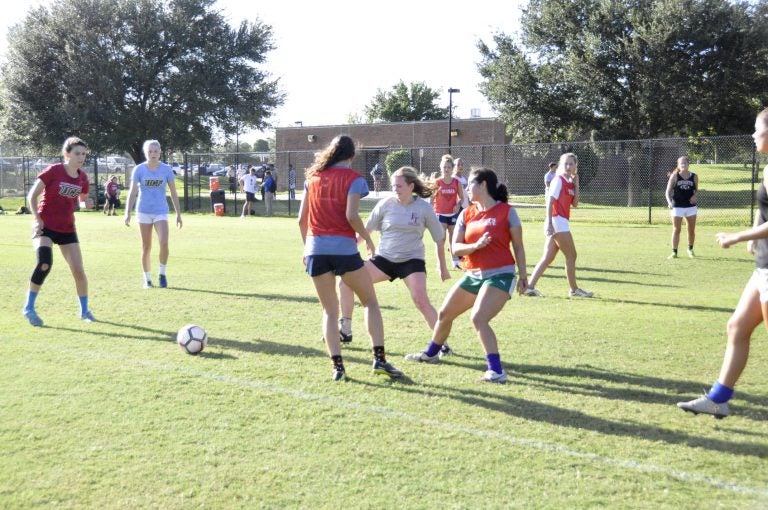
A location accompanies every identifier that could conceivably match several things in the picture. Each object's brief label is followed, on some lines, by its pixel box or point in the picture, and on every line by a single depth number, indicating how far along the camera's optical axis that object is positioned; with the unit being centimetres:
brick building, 4756
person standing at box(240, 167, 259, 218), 3070
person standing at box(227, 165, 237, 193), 3904
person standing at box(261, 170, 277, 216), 3108
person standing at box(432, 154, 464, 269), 1355
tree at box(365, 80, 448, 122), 7962
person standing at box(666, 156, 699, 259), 1501
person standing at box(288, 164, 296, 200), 3208
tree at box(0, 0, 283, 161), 4147
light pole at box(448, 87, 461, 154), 4478
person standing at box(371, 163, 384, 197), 4082
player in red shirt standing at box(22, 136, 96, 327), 836
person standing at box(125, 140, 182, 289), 1097
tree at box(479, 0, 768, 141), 3275
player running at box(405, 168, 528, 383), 599
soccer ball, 688
